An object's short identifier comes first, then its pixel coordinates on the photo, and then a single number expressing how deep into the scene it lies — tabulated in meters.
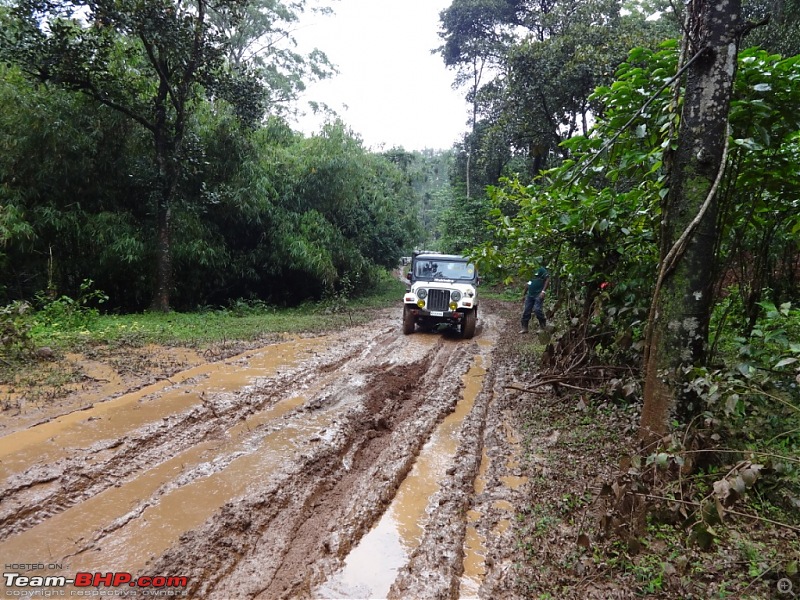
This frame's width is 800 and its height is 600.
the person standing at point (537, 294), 9.60
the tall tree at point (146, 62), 9.42
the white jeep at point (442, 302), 9.88
